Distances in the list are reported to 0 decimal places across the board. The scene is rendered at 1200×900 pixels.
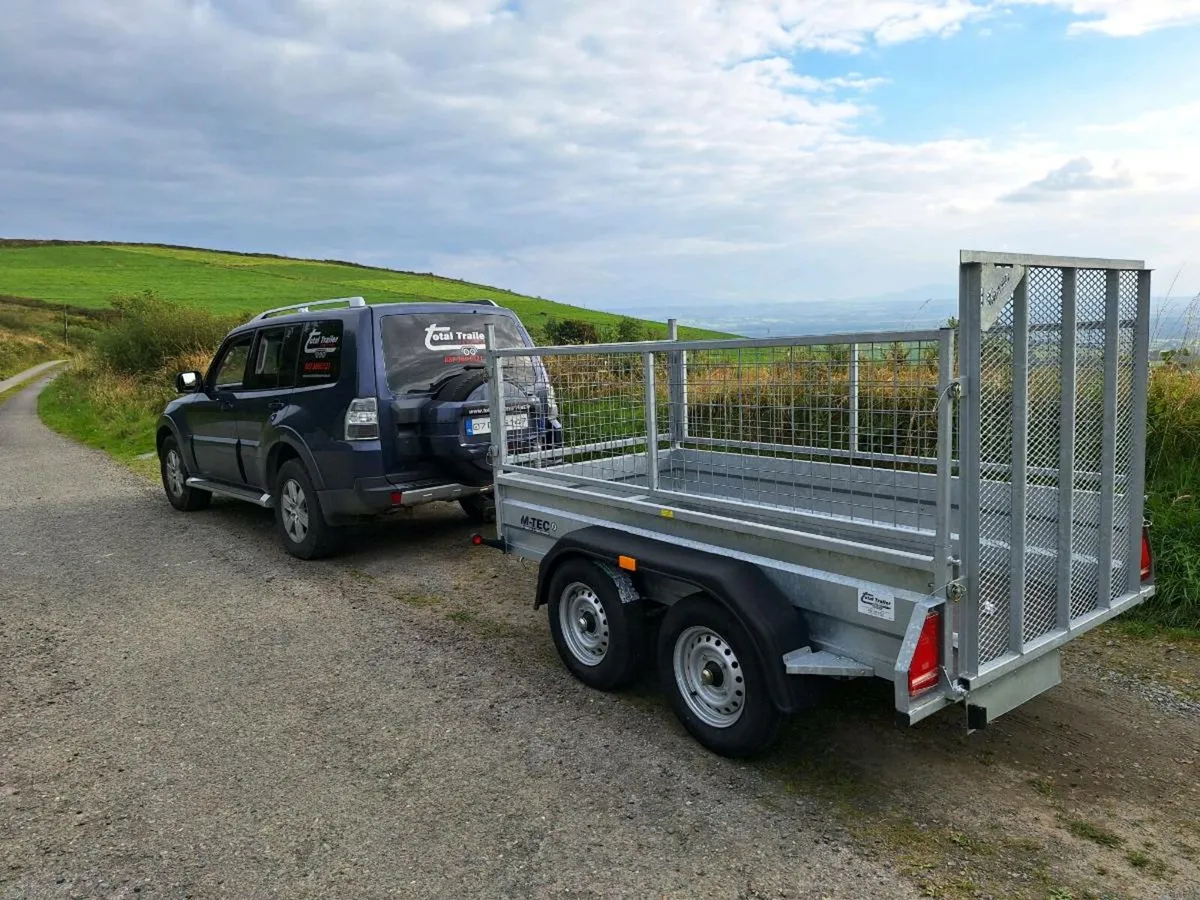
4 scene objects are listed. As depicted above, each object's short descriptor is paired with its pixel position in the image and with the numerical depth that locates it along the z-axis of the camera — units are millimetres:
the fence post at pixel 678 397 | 4352
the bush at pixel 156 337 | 26672
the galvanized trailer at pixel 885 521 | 2928
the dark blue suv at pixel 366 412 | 6312
